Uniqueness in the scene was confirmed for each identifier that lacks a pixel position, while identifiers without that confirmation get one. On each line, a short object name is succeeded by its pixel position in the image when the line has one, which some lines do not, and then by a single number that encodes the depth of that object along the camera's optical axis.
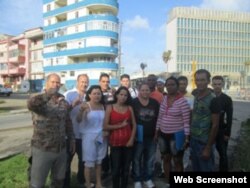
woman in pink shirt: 3.66
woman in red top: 3.62
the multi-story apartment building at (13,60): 49.39
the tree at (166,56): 69.23
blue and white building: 33.89
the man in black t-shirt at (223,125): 3.87
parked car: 30.26
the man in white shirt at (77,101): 3.72
